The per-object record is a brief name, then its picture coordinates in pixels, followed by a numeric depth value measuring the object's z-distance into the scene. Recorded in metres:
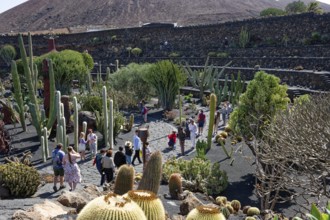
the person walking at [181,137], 14.27
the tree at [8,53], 41.25
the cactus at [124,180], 6.66
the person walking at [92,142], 13.54
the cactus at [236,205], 9.22
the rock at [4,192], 9.52
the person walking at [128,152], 12.34
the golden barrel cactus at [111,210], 4.19
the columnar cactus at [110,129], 14.61
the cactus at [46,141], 13.23
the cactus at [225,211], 8.30
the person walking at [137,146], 13.07
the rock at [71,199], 7.56
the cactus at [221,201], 9.27
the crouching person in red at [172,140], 15.16
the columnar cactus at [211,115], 14.47
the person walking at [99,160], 10.84
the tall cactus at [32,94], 14.47
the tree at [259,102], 12.20
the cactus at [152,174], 6.71
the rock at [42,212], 6.17
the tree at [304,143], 8.34
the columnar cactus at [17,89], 16.19
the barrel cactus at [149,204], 4.83
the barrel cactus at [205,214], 4.99
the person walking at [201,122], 17.16
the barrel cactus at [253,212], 8.50
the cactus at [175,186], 9.24
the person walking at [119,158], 11.24
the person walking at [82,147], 13.24
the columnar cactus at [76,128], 13.73
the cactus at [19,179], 9.59
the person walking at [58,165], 10.24
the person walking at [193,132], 15.38
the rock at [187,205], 7.97
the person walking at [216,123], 17.20
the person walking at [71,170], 10.00
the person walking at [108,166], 10.26
